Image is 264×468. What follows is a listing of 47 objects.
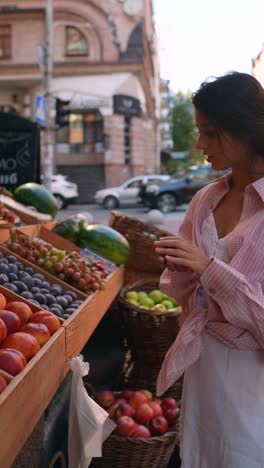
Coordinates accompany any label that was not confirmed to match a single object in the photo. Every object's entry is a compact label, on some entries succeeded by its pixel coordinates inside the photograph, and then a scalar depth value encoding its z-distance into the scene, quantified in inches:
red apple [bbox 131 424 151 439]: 109.1
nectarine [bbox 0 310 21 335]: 74.5
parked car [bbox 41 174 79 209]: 821.2
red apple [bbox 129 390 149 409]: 118.7
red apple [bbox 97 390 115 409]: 118.7
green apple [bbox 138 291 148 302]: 161.9
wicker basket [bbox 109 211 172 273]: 183.9
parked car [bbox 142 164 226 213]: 759.7
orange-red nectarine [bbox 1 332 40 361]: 68.8
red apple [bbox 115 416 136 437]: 108.9
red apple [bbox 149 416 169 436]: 113.6
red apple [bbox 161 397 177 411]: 121.6
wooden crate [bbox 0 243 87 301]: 111.0
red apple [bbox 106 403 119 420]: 115.0
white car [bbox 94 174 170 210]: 831.7
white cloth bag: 81.0
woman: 63.6
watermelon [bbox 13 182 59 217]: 187.3
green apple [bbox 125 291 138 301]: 160.1
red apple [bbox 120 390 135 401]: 122.5
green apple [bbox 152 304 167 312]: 156.3
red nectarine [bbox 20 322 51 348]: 74.9
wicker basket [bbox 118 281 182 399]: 142.0
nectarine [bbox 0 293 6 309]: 80.0
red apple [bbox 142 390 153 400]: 127.0
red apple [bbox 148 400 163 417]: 118.0
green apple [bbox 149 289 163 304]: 164.2
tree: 2033.7
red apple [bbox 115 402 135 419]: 114.5
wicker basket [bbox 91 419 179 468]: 106.0
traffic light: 501.0
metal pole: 569.3
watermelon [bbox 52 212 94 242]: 175.9
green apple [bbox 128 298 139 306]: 157.8
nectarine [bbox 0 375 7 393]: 56.7
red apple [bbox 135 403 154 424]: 115.3
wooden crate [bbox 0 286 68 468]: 54.2
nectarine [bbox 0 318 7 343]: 70.0
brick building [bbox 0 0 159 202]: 1018.7
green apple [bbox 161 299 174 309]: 161.6
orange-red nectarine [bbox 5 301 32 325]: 80.1
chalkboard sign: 224.4
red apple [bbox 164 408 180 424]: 118.8
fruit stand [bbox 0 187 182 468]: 65.3
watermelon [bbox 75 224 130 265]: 172.9
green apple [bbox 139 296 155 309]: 158.9
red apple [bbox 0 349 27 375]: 62.7
